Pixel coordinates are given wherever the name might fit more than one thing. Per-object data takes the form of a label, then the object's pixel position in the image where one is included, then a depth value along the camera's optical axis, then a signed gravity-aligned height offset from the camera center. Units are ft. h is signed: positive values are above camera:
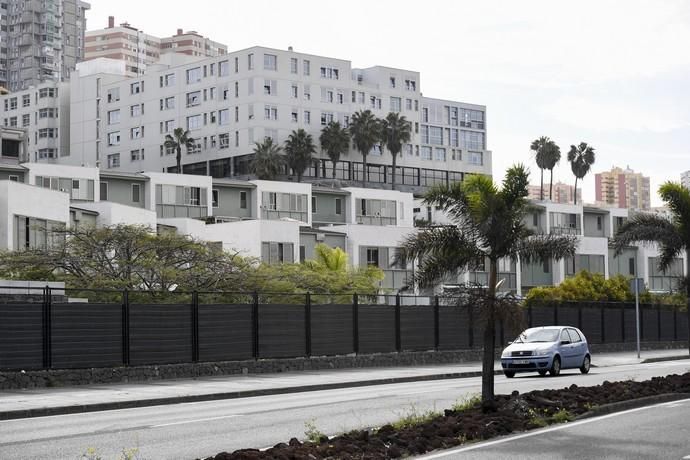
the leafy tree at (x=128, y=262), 132.16 +1.87
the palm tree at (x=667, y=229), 140.67 +5.51
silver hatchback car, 105.91 -7.75
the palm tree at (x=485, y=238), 61.11 +1.99
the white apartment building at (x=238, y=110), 371.97 +59.02
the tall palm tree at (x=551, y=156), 432.25 +45.60
